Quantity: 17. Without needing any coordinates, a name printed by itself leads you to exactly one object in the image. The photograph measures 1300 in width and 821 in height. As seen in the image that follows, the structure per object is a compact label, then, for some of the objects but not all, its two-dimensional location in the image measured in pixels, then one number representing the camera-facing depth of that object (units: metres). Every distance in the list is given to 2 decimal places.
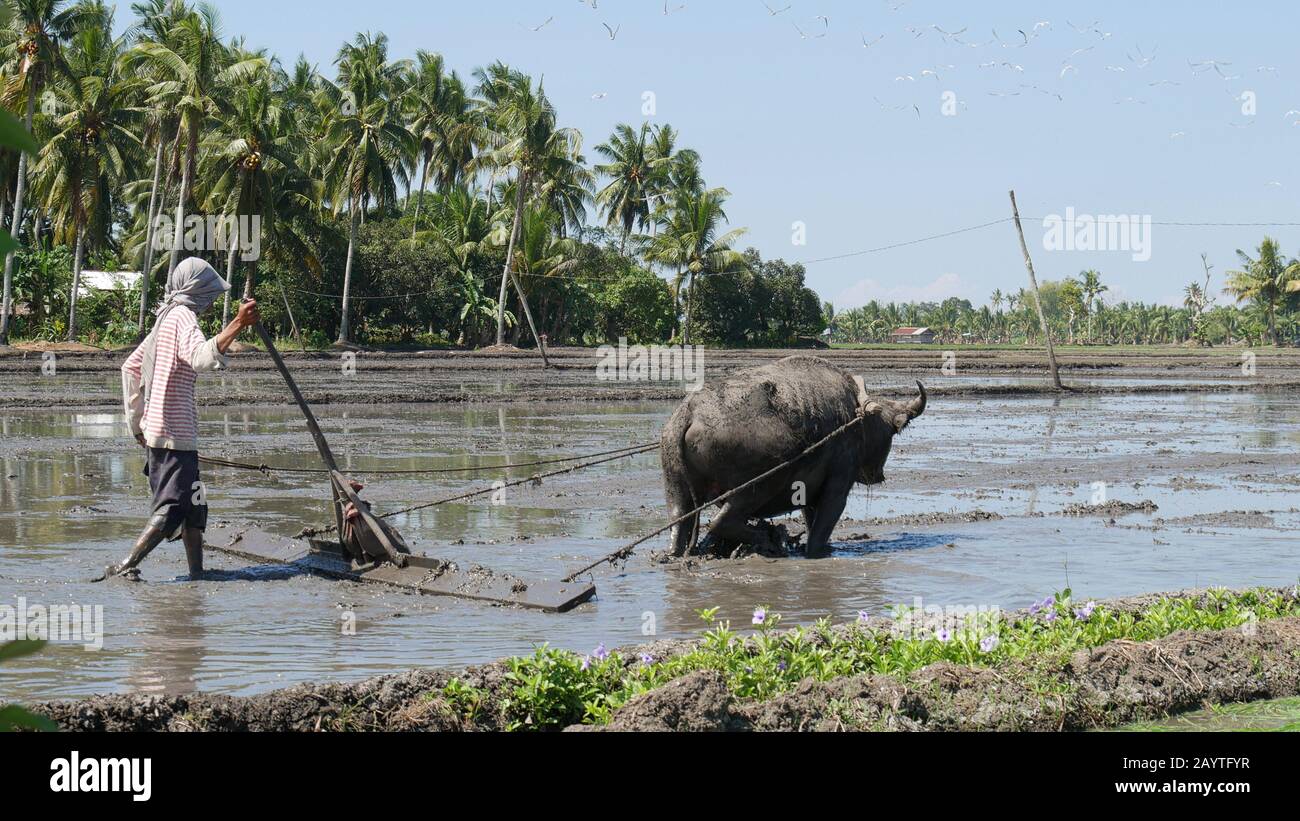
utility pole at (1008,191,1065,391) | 37.11
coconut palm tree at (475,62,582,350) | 51.34
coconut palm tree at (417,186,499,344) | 55.62
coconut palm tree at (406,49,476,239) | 62.66
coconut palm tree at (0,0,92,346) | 38.88
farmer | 7.98
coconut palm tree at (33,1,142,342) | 41.84
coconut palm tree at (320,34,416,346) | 49.53
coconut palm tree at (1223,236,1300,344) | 85.56
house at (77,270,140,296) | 50.28
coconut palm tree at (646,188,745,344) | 61.09
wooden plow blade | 7.84
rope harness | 8.84
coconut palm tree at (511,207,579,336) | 53.62
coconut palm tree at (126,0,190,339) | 43.00
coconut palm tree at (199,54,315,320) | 43.66
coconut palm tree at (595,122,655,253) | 70.44
